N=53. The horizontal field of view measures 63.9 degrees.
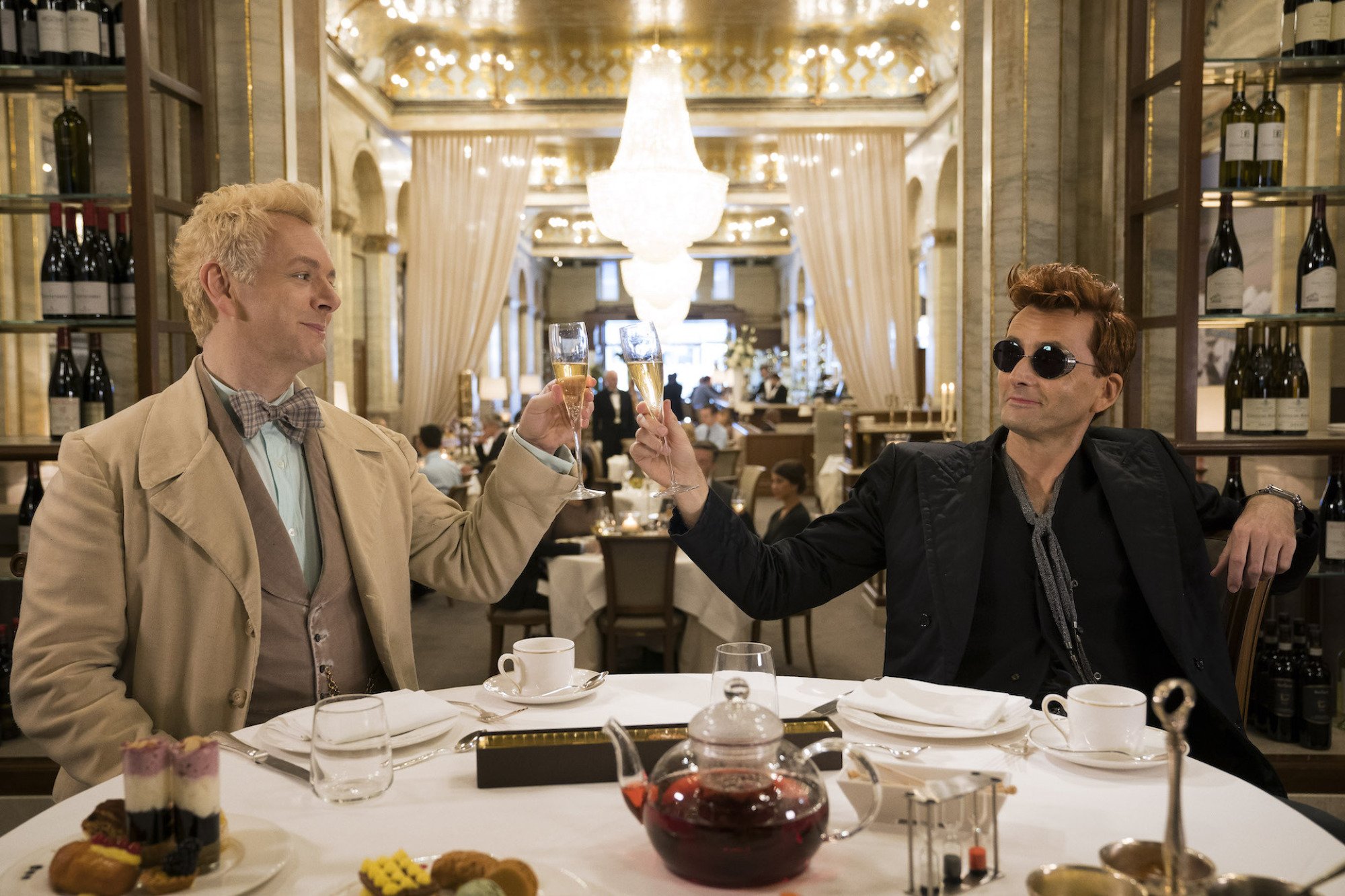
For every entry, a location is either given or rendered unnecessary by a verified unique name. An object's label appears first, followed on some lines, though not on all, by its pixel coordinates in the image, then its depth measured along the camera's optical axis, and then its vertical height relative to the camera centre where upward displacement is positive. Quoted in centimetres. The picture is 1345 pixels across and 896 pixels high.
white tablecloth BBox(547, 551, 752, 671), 498 -99
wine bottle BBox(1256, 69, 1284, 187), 373 +83
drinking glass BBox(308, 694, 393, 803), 126 -43
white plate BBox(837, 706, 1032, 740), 151 -48
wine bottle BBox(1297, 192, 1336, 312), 371 +40
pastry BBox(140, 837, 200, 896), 105 -47
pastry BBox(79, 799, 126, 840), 111 -44
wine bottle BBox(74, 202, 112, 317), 371 +35
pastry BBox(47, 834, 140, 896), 104 -46
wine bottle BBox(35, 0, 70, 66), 358 +121
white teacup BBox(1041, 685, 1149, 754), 143 -44
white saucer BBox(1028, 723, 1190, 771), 141 -49
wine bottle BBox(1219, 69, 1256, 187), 375 +85
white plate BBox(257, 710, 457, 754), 147 -48
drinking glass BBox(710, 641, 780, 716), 136 -36
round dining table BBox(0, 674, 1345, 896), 112 -50
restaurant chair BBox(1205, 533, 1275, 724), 236 -53
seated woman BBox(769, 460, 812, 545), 578 -55
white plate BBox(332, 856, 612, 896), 104 -49
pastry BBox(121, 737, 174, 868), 109 -41
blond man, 181 -26
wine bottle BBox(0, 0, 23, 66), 362 +123
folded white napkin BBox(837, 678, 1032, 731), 154 -46
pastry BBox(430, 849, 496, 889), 102 -45
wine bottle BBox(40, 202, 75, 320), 369 +35
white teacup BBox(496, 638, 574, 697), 175 -45
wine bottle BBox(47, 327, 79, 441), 378 +2
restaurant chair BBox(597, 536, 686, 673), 477 -90
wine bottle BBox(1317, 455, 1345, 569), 375 -47
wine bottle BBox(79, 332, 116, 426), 403 +6
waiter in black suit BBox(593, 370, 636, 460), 1155 -31
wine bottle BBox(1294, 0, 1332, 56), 362 +121
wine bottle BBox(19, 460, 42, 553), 392 -39
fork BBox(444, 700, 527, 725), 166 -50
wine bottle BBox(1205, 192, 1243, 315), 378 +38
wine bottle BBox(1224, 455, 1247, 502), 396 -35
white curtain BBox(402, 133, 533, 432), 1156 +158
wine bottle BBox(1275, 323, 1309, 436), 398 +4
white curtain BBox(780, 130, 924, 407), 1123 +151
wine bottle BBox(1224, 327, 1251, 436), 397 +1
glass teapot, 105 -41
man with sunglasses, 209 -32
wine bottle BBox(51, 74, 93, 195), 375 +86
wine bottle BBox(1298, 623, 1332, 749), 378 -110
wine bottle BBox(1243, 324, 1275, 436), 405 +5
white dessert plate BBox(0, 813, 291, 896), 106 -48
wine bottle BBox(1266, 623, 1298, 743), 384 -107
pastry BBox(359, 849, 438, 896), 99 -45
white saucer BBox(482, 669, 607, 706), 173 -49
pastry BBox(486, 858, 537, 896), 101 -45
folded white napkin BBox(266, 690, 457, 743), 153 -47
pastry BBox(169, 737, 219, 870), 110 -41
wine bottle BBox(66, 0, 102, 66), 359 +120
